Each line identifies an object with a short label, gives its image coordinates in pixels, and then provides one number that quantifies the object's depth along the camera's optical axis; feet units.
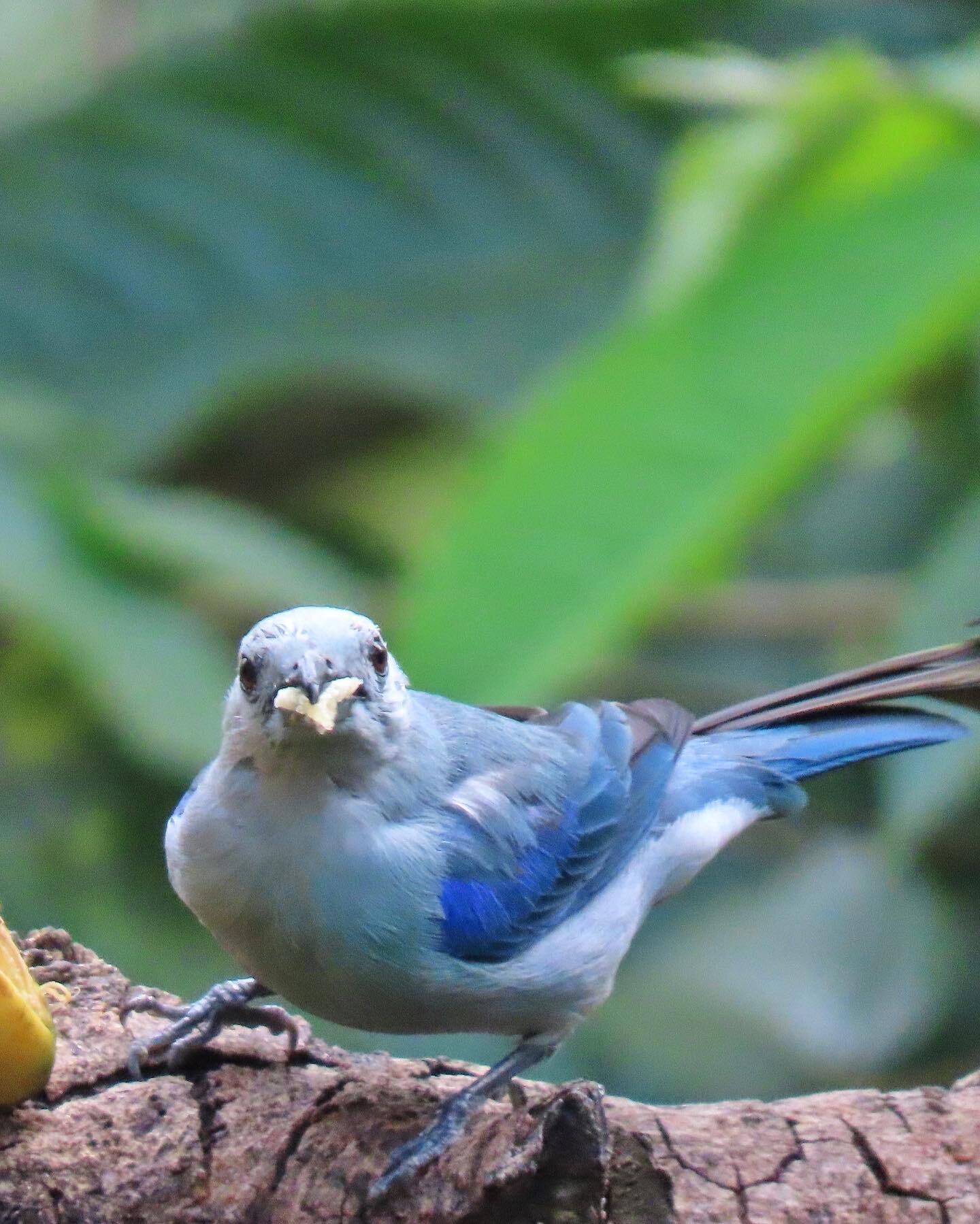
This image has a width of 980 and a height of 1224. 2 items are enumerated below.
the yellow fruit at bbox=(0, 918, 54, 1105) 15.56
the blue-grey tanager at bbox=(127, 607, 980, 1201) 17.37
